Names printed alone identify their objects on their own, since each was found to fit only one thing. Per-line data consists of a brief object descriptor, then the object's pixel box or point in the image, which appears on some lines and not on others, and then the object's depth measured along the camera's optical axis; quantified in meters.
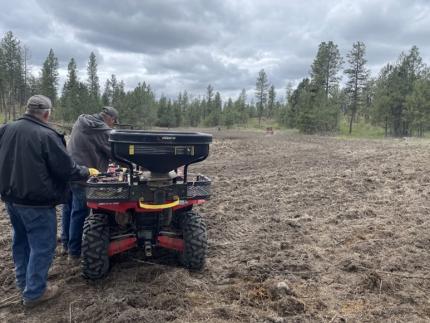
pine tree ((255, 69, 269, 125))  83.25
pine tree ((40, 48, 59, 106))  58.03
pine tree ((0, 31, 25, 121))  56.59
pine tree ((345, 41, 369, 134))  51.94
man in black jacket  3.80
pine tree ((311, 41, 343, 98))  55.31
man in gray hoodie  5.04
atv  3.99
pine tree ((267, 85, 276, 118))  85.54
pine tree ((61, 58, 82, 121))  54.78
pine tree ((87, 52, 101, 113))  69.25
